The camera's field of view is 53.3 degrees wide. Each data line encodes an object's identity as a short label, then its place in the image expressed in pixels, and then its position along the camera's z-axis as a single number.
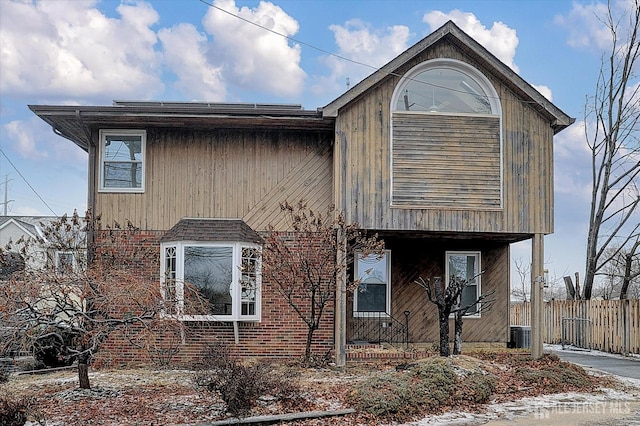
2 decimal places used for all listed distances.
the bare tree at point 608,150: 24.34
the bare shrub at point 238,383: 8.73
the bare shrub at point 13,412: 7.86
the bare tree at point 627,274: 20.03
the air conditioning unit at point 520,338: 16.66
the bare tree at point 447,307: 13.13
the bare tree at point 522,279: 38.66
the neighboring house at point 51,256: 10.71
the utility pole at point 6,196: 54.31
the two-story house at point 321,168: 13.81
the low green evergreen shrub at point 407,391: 9.48
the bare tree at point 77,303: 9.08
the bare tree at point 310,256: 13.49
